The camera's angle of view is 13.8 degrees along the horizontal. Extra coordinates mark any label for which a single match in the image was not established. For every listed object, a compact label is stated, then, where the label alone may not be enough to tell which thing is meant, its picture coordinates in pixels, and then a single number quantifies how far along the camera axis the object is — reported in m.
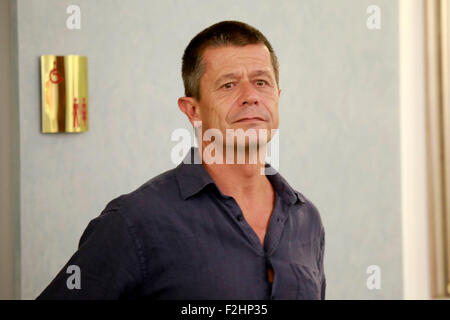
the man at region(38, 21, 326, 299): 3.02
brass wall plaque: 3.77
